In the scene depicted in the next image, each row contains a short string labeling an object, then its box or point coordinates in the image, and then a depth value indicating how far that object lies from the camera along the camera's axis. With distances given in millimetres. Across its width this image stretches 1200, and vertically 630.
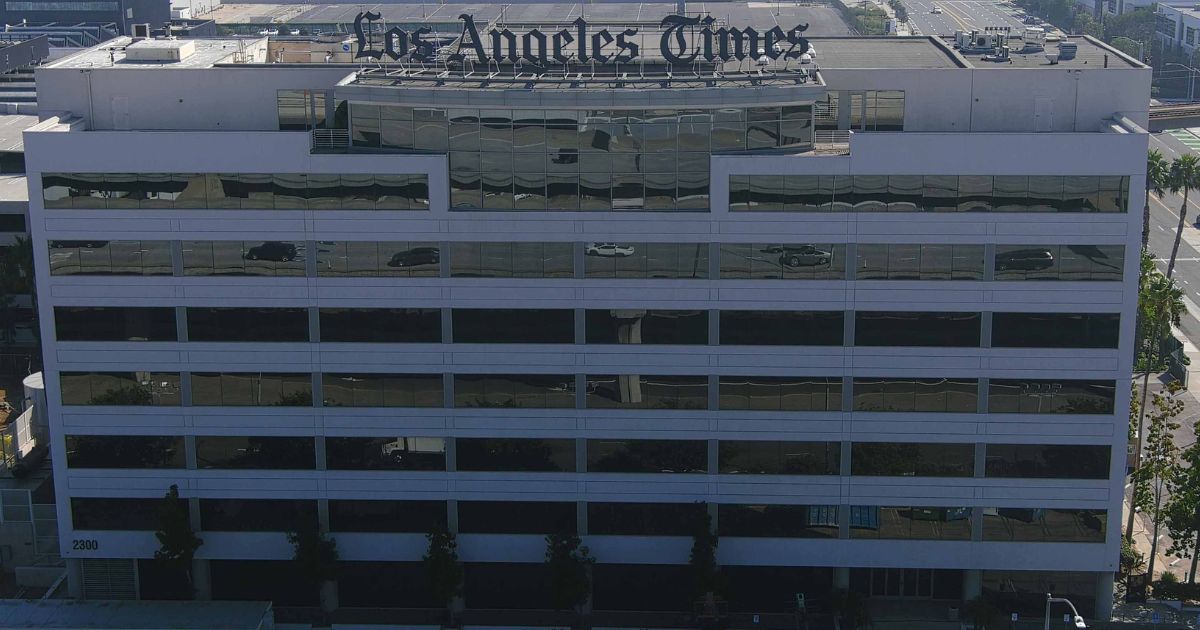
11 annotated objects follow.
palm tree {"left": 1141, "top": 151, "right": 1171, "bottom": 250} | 149862
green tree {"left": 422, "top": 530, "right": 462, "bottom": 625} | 87188
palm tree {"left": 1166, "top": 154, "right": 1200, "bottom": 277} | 152500
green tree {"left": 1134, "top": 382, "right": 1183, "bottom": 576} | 95812
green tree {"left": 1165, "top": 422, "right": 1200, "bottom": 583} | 93438
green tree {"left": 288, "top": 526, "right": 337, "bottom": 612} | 87500
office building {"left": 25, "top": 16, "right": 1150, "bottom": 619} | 82625
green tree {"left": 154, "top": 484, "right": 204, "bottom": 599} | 87562
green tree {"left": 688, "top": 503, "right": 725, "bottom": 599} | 86312
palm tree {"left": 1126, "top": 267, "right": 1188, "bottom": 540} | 118062
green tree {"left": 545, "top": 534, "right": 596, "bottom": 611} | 86688
